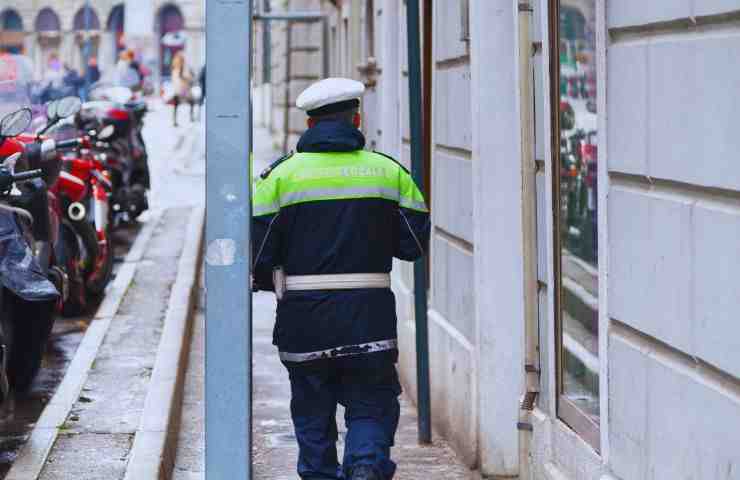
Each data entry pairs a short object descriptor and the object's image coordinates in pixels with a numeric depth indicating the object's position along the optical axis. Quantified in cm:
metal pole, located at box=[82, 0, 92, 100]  4375
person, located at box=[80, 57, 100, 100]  4724
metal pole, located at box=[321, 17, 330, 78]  2547
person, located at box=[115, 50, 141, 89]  2194
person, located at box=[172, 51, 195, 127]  3937
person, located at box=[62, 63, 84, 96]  5209
